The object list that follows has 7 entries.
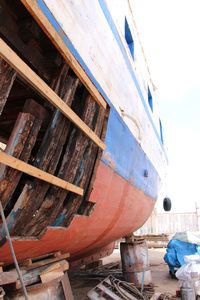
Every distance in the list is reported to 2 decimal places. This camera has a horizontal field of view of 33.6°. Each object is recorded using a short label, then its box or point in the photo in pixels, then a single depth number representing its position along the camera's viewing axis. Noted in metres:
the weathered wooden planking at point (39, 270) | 2.84
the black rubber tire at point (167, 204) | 10.20
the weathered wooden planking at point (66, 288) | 3.24
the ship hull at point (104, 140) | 2.47
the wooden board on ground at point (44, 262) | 2.92
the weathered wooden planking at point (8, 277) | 2.46
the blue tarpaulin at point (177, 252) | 7.50
